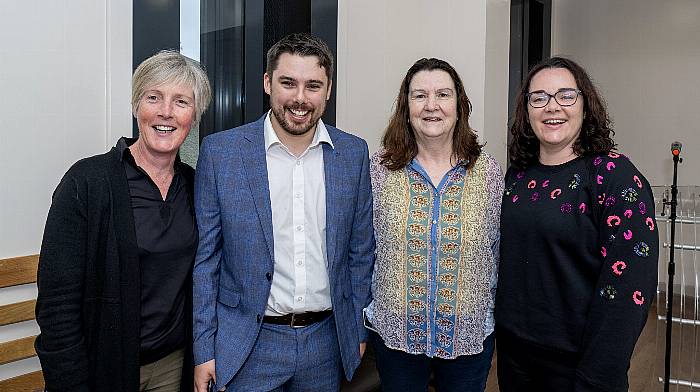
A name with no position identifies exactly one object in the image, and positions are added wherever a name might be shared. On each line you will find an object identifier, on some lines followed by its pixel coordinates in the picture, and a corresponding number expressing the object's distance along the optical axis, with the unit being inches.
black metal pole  113.1
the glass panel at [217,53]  108.3
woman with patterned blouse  75.0
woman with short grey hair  61.3
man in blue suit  70.4
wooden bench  81.2
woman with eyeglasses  63.2
